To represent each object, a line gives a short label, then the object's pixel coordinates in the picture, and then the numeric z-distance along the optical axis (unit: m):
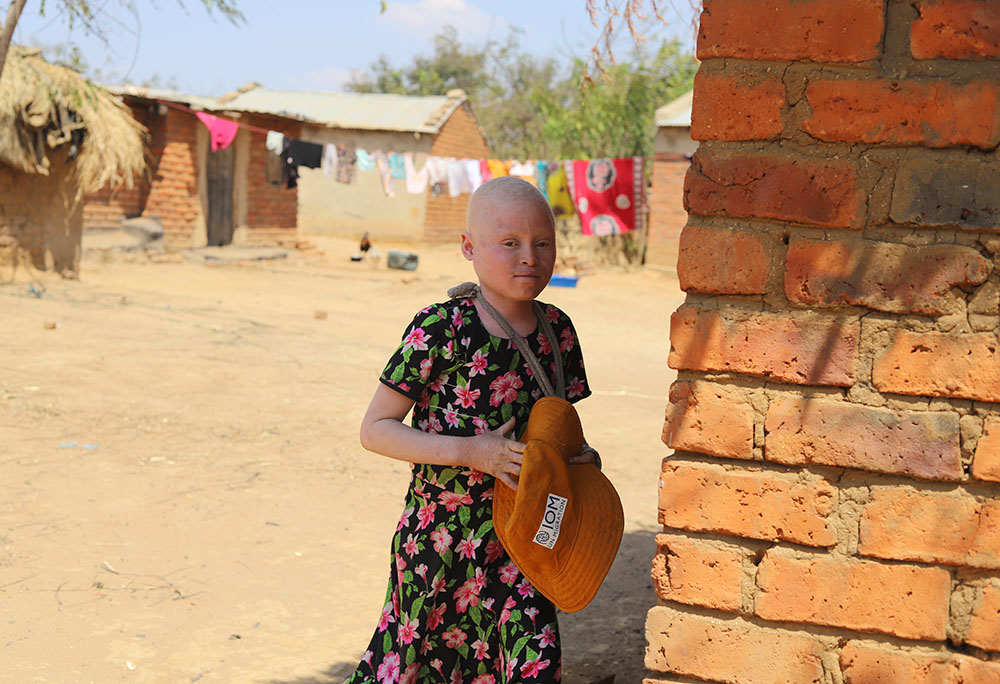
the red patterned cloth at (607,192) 14.16
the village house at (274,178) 15.76
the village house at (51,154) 10.43
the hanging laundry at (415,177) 15.50
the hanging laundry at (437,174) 15.34
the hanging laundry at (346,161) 15.75
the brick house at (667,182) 16.58
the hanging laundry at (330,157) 15.53
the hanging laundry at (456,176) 15.24
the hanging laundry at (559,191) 14.49
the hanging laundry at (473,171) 15.16
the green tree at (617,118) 20.80
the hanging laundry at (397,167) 15.57
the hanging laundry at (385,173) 15.44
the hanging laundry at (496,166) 14.66
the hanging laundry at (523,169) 14.65
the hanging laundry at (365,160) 15.32
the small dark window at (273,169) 18.00
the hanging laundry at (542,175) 14.39
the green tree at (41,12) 5.55
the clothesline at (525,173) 14.21
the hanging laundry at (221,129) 14.05
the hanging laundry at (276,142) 15.35
